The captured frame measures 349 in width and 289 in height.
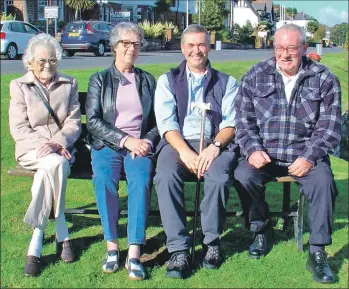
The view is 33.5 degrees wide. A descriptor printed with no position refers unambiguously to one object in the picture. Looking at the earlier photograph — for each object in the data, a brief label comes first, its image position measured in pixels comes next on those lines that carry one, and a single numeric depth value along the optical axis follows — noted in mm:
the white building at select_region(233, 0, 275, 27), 79356
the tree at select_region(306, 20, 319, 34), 76938
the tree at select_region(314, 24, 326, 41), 79462
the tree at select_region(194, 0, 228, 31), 48625
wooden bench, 4479
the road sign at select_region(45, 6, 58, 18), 26359
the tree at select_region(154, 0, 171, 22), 47000
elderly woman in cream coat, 4137
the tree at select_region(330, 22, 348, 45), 72050
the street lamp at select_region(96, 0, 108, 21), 40041
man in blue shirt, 4023
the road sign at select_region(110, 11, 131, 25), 36616
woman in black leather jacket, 4043
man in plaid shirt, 4219
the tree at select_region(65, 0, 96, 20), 38312
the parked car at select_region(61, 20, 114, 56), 24703
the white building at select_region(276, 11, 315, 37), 90625
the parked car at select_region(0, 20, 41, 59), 19891
